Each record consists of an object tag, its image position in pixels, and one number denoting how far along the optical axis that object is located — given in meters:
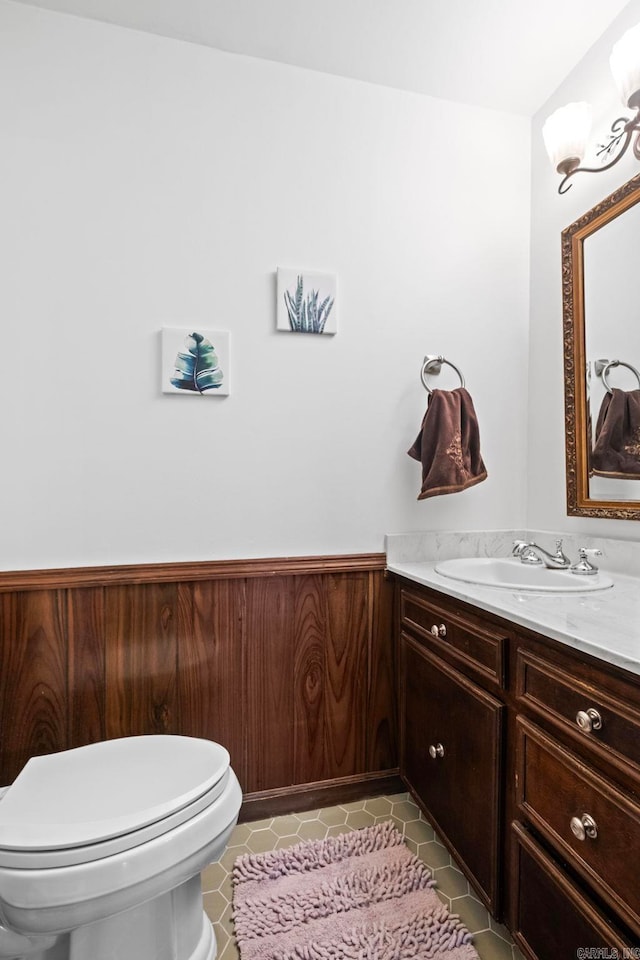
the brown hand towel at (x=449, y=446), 1.59
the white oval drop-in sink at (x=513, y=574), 1.34
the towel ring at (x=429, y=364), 1.75
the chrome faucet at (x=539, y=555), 1.51
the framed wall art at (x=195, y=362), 1.52
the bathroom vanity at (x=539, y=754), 0.81
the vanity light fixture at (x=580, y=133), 1.29
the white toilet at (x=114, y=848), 0.85
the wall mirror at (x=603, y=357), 1.42
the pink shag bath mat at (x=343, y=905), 1.13
